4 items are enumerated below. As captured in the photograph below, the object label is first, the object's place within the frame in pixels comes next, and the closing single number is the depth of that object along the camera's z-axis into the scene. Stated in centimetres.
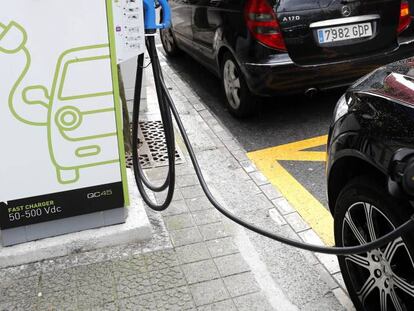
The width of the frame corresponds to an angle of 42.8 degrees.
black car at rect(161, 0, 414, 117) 460
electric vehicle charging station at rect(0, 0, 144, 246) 271
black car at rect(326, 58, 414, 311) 208
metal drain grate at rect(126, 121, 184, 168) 446
